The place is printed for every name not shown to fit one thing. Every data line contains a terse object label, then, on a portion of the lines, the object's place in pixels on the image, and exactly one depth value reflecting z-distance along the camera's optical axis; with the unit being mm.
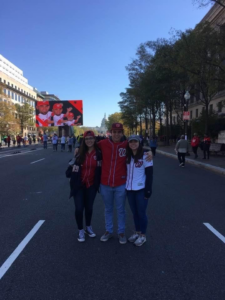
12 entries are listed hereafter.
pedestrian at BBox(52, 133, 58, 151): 27420
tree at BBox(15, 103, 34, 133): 67000
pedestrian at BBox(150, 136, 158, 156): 20359
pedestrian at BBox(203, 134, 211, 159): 17334
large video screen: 45469
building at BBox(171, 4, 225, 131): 27203
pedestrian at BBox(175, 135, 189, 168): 13805
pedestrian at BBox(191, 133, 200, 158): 17984
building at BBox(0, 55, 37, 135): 78375
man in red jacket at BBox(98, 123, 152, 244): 4070
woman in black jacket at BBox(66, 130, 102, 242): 4188
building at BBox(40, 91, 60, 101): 144188
